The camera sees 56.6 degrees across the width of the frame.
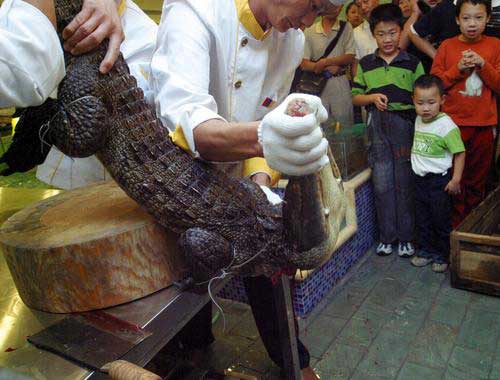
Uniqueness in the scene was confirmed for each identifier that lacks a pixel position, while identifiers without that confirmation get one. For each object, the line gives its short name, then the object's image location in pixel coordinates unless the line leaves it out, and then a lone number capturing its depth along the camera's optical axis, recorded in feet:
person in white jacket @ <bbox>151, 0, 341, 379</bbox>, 3.14
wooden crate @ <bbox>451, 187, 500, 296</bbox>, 9.32
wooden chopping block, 3.81
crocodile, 3.96
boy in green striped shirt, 10.75
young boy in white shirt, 9.97
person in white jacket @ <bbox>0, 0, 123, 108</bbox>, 2.90
